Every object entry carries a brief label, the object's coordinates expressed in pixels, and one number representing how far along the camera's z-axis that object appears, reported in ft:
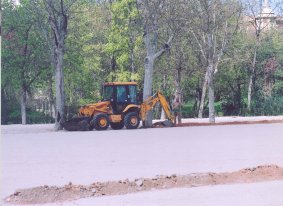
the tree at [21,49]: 134.41
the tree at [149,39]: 109.70
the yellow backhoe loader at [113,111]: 96.63
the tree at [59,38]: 102.42
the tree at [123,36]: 136.77
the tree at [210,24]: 124.26
